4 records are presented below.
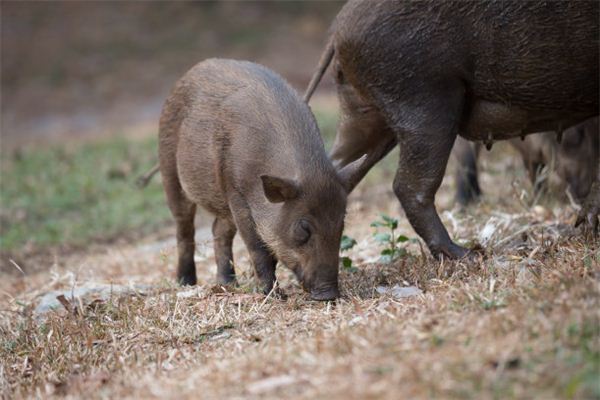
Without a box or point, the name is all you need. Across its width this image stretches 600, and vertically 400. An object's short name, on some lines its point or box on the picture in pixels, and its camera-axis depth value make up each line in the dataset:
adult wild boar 9.52
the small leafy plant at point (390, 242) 10.50
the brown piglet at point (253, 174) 9.05
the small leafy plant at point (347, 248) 10.42
